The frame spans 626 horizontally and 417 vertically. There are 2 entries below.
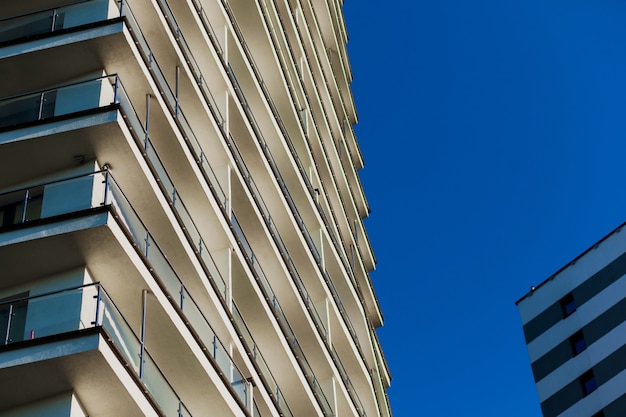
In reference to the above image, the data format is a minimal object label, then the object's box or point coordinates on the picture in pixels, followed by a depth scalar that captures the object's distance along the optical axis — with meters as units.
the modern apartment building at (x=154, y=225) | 18.88
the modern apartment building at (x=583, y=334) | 58.88
